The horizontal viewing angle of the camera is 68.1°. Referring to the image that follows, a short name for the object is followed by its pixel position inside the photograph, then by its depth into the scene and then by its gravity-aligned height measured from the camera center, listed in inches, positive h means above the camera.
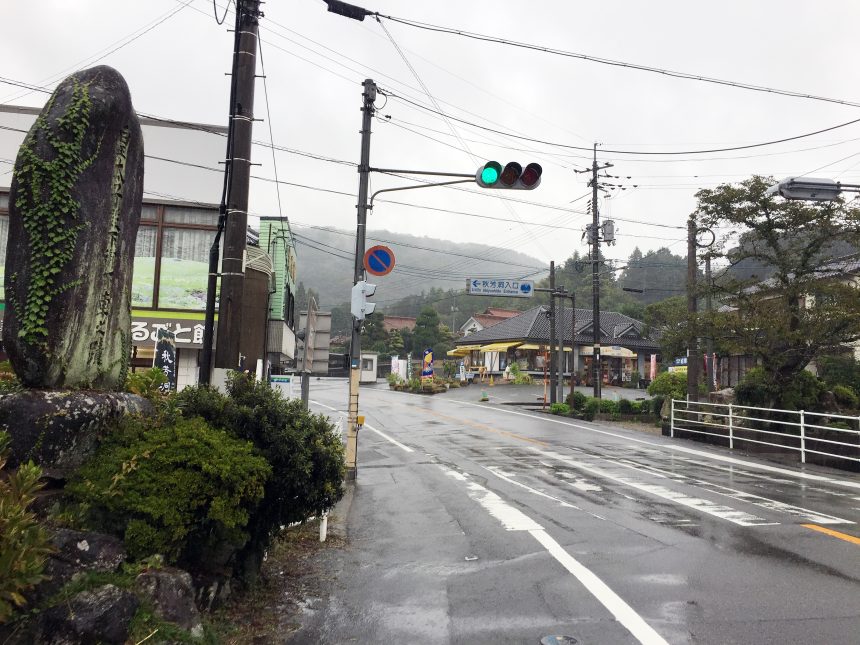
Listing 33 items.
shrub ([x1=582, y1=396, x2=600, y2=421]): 1157.7 -51.8
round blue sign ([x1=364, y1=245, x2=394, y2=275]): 509.7 +91.3
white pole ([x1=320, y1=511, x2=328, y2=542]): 302.8 -74.1
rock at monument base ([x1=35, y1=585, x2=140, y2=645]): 134.0 -54.3
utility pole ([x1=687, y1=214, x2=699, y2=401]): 849.4 +74.9
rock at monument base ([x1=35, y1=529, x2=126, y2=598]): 144.6 -45.7
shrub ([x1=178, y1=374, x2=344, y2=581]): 211.0 -26.8
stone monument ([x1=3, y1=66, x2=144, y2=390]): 196.1 +41.5
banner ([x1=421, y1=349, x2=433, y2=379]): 1867.6 +27.5
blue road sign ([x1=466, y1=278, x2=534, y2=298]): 1200.2 +170.8
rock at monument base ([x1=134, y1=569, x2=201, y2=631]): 155.8 -56.7
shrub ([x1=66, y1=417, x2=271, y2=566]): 170.6 -32.9
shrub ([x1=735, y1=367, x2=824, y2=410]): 770.2 -8.9
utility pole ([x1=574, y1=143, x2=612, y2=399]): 1228.5 +227.1
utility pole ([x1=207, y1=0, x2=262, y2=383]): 298.4 +88.3
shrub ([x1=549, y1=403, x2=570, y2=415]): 1231.5 -57.5
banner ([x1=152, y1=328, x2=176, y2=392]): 440.8 +11.4
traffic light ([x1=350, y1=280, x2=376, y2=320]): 506.6 +59.7
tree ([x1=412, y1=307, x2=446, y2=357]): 2955.2 +192.0
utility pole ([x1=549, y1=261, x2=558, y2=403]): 1353.3 +97.9
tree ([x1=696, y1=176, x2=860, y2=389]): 703.1 +117.5
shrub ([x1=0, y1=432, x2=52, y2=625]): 124.6 -36.3
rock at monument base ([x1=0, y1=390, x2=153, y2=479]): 173.6 -16.9
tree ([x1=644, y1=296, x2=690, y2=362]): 829.8 +74.7
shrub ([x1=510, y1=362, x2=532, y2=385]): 1985.7 +5.4
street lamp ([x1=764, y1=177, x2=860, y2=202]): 467.5 +144.8
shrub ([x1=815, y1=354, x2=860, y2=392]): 957.4 +24.2
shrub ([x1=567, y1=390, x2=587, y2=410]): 1223.5 -40.4
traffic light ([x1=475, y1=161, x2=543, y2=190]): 419.2 +133.1
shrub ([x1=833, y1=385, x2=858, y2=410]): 816.3 -14.9
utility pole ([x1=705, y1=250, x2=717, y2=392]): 907.1 +53.8
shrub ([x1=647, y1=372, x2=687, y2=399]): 1213.7 -6.3
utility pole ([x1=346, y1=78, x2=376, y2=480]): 509.7 +107.7
